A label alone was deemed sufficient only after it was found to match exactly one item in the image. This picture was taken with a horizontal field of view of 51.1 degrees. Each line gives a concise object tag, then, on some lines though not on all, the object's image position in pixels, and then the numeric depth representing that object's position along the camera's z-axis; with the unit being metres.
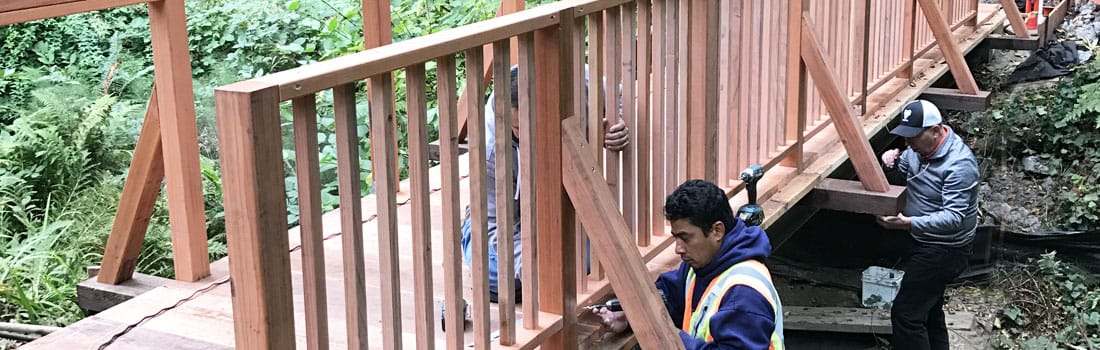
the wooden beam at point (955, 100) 7.82
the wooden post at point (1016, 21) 9.88
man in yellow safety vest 3.47
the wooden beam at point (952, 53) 7.65
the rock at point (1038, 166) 11.31
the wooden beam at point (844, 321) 9.20
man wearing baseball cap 6.73
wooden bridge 2.34
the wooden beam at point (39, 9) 3.64
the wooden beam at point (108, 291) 4.38
